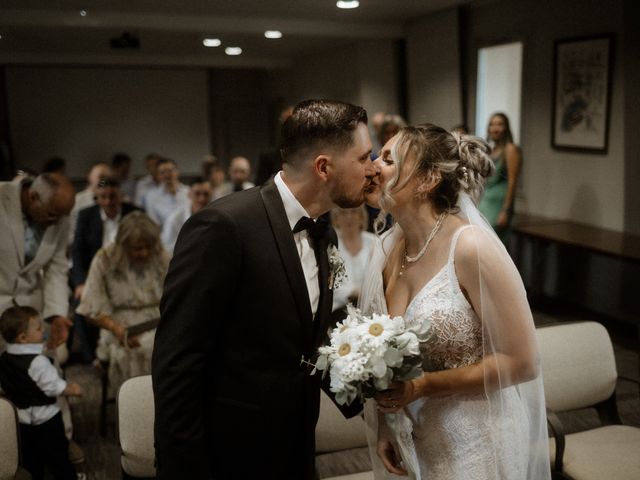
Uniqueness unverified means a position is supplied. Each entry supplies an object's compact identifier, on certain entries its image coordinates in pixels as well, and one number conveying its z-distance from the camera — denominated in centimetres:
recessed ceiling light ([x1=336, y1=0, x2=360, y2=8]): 740
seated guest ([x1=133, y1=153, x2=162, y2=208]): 803
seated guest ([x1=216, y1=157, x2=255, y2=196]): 696
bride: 182
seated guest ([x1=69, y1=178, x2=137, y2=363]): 490
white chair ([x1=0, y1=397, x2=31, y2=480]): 244
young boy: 320
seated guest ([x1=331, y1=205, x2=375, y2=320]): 435
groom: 159
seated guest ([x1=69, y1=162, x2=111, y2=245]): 630
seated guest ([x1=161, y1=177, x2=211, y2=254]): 571
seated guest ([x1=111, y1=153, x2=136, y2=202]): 913
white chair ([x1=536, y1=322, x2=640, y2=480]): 272
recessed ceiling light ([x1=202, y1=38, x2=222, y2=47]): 1024
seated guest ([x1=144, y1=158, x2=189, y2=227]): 734
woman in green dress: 623
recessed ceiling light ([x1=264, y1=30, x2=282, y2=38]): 878
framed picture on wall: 595
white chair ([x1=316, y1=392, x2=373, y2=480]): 272
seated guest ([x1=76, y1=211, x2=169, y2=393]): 388
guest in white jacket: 345
